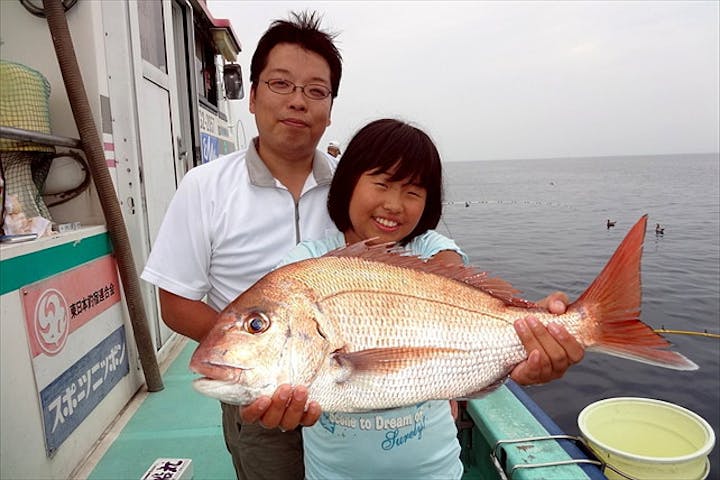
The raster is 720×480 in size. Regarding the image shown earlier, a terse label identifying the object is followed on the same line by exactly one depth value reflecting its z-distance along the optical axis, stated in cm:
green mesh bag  265
